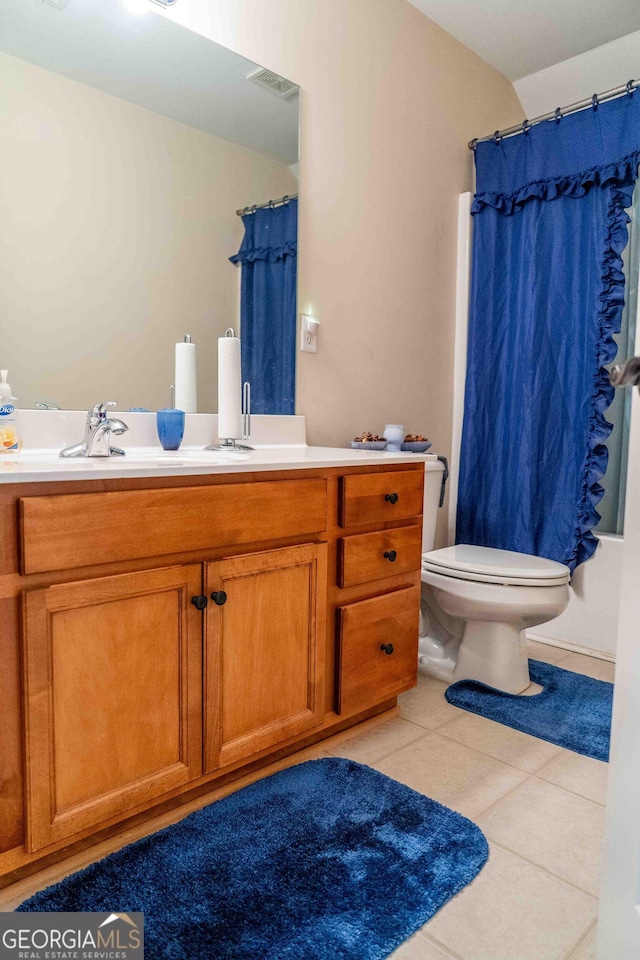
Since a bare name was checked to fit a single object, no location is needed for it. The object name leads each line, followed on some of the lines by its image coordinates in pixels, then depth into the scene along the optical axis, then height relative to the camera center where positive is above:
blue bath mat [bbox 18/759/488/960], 1.07 -0.87
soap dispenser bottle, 1.45 -0.04
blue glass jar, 1.74 -0.05
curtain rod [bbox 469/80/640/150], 2.22 +1.11
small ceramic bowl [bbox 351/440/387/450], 2.21 -0.11
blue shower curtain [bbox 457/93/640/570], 2.30 +0.34
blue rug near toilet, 1.80 -0.89
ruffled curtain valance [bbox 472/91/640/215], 2.24 +0.96
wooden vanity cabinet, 1.11 -0.44
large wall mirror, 1.52 +0.56
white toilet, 1.96 -0.59
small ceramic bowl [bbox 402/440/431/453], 2.30 -0.12
